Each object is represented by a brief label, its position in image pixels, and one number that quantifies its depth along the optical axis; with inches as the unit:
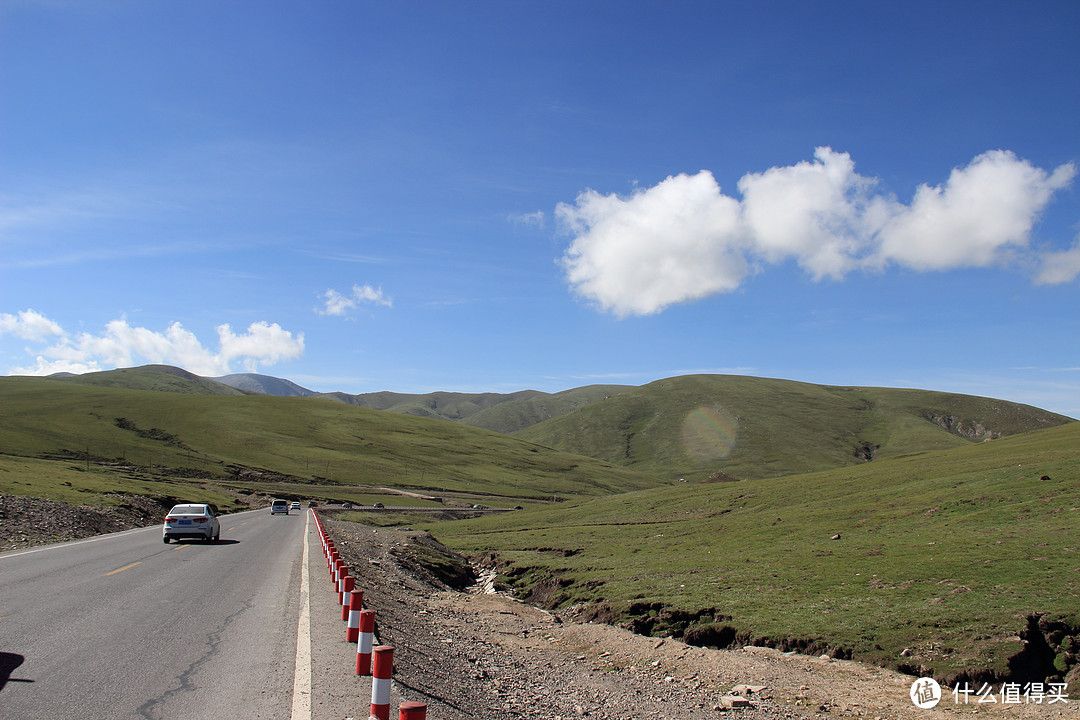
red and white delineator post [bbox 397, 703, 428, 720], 241.8
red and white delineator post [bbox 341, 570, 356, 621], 556.4
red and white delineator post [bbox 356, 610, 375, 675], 410.0
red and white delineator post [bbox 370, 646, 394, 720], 300.5
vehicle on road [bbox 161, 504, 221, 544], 1363.2
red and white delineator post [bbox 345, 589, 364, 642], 491.8
